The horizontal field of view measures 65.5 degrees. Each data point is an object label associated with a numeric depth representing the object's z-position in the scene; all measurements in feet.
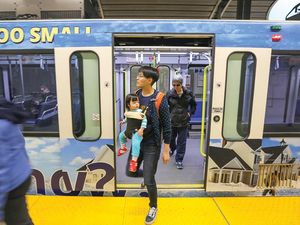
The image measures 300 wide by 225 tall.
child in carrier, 7.93
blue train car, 9.50
